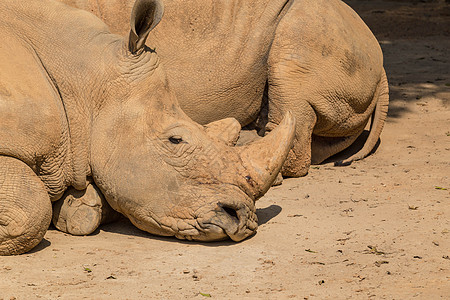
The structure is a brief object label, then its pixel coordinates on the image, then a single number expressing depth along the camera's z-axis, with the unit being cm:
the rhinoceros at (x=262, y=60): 1413
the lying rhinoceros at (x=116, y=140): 1058
